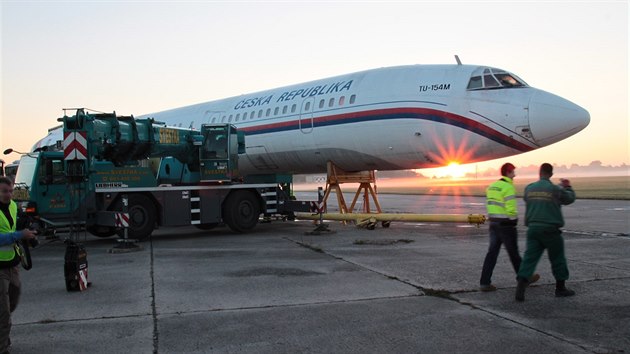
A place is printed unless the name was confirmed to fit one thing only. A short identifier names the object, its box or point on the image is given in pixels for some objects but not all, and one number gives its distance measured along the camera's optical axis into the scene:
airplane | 13.70
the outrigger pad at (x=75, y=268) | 8.23
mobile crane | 14.11
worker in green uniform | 7.14
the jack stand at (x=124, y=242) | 12.62
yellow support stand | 18.16
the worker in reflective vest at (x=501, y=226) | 7.66
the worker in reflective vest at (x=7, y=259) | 5.31
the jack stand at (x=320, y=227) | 15.94
